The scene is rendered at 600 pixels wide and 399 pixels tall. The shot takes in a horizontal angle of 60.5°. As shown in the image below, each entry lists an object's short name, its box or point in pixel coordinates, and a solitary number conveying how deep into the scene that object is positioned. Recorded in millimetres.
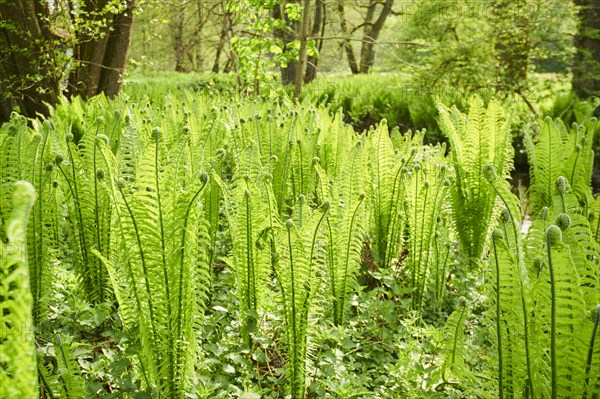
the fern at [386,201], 2105
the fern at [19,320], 608
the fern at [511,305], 1048
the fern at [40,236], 1459
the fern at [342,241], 1666
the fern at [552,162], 2379
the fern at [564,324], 980
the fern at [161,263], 1189
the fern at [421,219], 1901
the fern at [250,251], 1468
